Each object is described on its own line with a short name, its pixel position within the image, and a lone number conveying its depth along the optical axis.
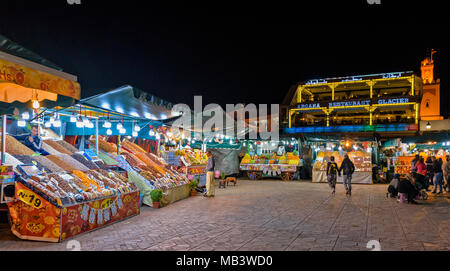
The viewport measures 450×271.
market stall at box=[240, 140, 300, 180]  19.08
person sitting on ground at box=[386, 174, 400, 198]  11.00
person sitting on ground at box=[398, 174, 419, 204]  9.75
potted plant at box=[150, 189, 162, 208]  8.49
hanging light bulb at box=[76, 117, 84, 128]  8.00
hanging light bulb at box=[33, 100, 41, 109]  5.94
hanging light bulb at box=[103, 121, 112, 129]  9.66
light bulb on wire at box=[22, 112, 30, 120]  7.93
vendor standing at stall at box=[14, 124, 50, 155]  7.30
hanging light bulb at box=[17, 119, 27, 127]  7.67
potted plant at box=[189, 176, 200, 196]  11.64
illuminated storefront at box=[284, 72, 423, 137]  27.39
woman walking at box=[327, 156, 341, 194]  11.91
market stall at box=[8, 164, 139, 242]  5.17
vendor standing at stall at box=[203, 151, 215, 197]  11.07
